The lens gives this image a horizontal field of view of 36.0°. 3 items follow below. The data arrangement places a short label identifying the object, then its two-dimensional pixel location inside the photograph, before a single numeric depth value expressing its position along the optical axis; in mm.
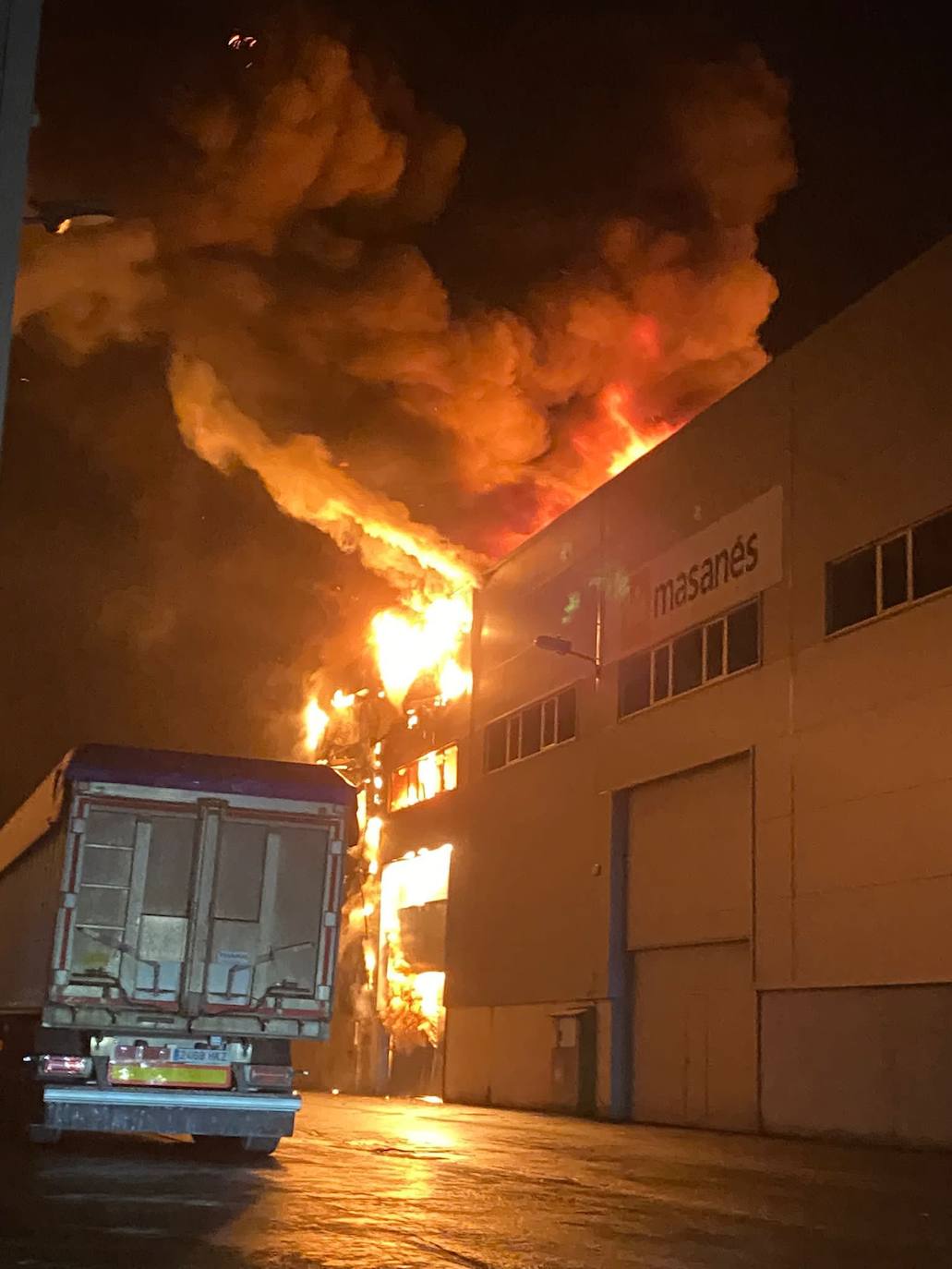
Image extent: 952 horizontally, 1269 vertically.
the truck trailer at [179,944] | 11781
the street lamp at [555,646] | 26609
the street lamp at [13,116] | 3818
